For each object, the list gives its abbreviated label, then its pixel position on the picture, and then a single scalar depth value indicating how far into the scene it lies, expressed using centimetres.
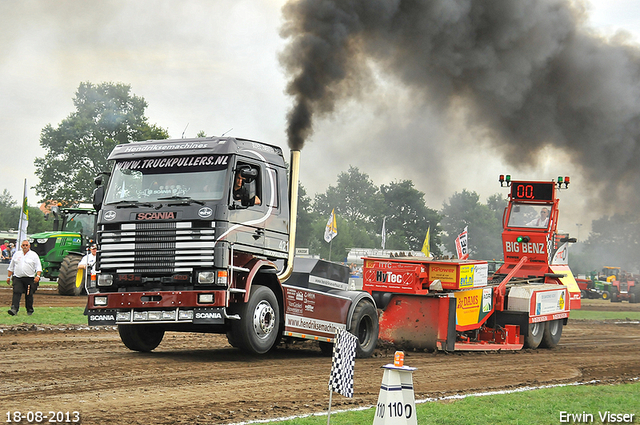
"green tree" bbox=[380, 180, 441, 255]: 9656
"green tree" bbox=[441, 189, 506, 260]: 11238
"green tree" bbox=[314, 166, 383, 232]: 12494
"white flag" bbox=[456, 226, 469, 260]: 3503
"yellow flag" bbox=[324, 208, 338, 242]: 4306
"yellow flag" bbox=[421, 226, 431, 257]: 4020
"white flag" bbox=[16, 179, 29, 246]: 3046
